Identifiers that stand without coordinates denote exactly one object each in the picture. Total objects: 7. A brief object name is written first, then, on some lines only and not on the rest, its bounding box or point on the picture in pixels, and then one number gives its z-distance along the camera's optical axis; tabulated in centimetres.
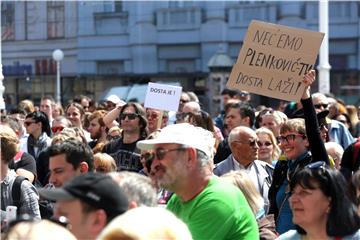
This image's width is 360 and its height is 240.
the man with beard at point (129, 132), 1414
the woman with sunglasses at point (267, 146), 1445
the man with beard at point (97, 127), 1819
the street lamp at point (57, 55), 5092
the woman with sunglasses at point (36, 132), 1706
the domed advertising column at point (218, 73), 5211
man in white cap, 741
